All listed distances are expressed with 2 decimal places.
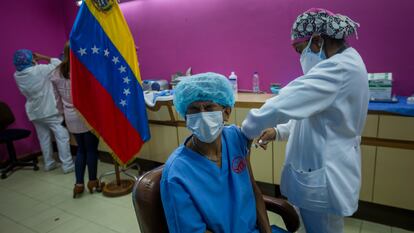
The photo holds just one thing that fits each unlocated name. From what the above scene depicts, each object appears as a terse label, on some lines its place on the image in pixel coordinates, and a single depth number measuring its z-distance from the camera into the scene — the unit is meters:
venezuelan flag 2.27
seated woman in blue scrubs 0.98
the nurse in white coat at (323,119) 1.05
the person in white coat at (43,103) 3.27
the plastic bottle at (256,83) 2.84
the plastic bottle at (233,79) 2.90
